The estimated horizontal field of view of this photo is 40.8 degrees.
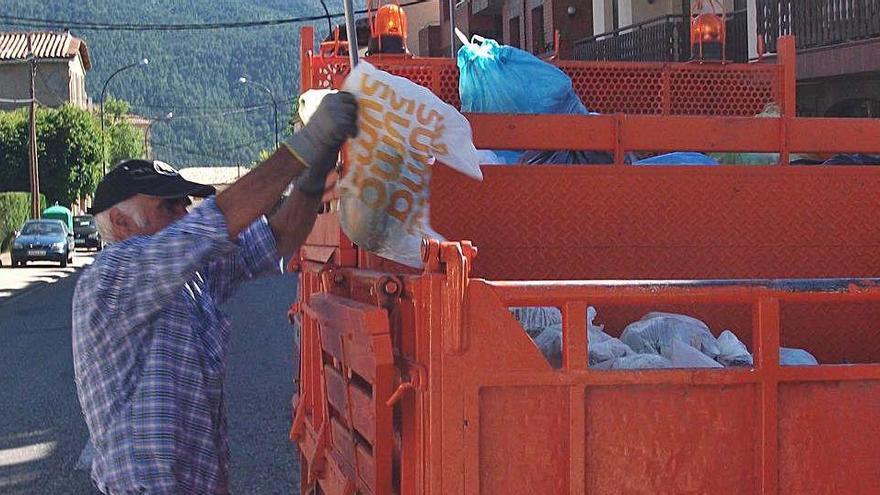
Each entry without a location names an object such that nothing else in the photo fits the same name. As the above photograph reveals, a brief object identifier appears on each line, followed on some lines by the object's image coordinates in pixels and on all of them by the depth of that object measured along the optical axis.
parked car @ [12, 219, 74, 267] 37.59
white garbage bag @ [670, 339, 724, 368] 3.02
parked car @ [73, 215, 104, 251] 52.47
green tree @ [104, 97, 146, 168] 76.44
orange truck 2.43
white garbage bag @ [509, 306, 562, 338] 3.62
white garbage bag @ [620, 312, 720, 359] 3.30
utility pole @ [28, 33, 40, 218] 45.69
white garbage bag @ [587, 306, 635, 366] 3.09
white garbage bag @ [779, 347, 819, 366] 3.21
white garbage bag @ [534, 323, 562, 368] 3.31
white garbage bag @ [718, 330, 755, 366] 3.20
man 2.61
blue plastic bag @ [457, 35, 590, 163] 4.76
